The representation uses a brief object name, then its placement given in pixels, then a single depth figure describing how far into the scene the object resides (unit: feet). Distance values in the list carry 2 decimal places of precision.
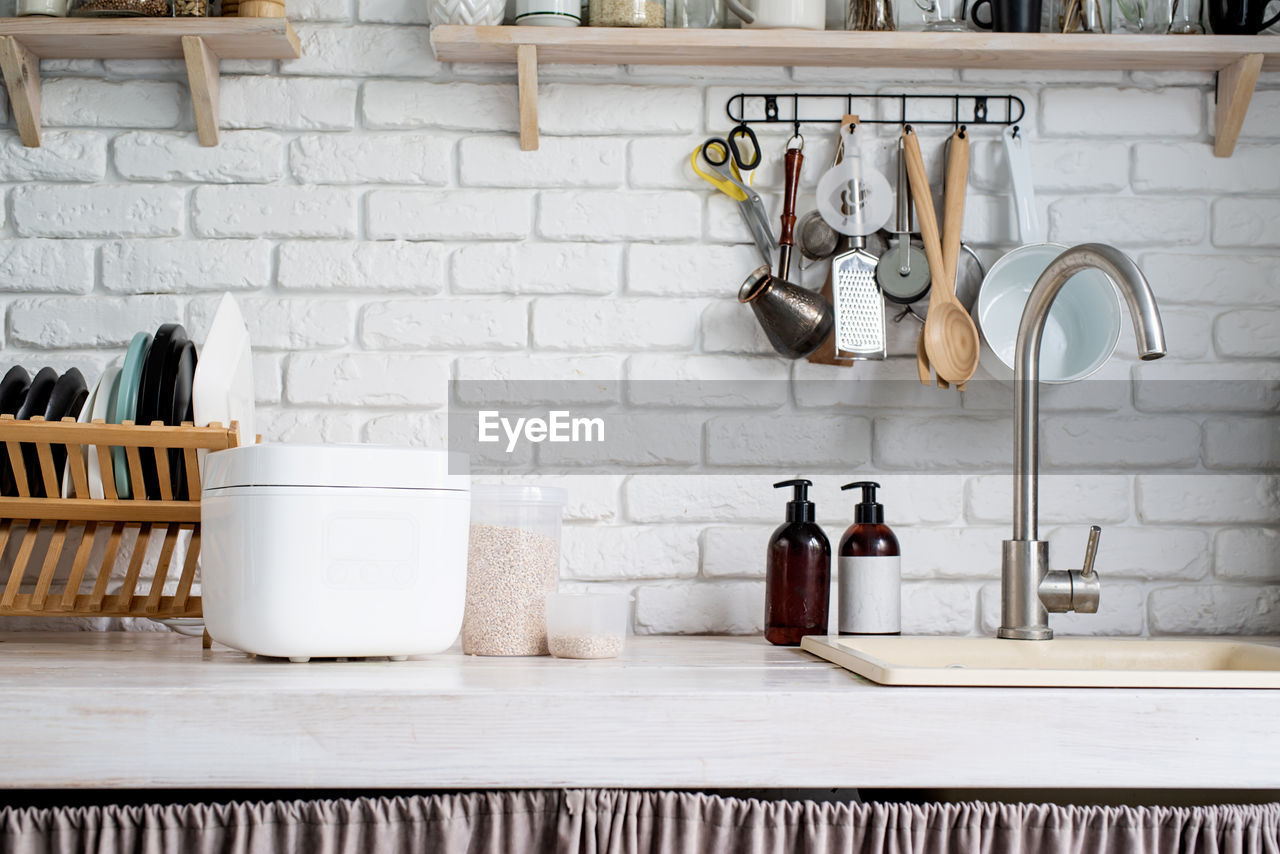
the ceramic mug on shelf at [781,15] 4.67
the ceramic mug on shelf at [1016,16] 4.79
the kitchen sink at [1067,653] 4.03
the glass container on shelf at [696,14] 4.91
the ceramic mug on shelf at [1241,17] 4.83
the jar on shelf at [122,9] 4.55
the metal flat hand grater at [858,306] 4.72
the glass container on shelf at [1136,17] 5.00
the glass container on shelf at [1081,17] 4.90
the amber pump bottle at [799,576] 4.29
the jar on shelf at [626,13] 4.68
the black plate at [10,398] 4.06
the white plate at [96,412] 3.95
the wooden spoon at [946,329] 4.76
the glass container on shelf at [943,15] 4.87
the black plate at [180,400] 3.94
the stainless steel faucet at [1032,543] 4.10
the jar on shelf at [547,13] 4.63
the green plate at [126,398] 3.92
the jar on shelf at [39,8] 4.60
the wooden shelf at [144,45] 4.54
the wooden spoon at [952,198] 4.83
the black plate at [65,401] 3.98
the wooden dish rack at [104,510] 3.74
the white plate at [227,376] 3.91
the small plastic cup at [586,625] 3.71
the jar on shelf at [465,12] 4.57
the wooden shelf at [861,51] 4.59
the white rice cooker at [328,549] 3.39
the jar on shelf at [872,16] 4.83
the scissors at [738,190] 4.90
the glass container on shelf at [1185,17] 4.93
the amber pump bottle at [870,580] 4.30
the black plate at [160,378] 3.90
